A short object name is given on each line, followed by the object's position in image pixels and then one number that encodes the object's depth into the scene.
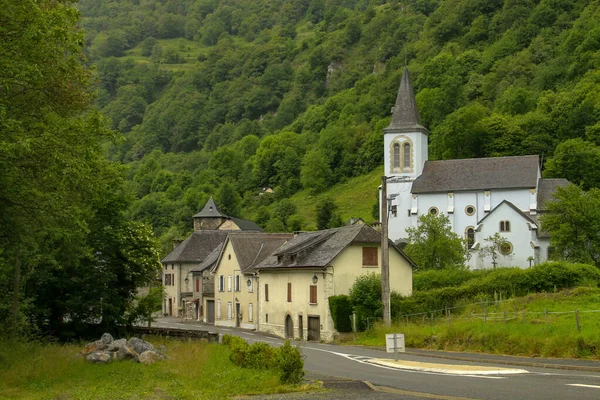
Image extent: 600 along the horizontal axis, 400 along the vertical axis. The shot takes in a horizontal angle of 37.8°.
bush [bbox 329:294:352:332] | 47.88
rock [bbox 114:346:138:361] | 27.64
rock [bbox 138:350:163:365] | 27.19
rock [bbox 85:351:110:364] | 26.78
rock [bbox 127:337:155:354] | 28.80
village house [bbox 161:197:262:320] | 82.94
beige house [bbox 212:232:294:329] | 64.94
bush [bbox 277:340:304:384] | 20.50
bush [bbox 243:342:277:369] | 22.72
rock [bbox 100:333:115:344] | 30.27
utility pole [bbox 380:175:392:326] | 37.62
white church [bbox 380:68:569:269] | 76.00
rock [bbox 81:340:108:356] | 28.09
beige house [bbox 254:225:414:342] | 49.94
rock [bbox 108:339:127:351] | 28.05
